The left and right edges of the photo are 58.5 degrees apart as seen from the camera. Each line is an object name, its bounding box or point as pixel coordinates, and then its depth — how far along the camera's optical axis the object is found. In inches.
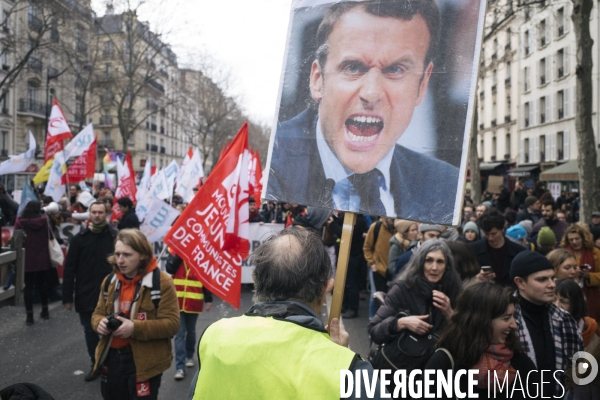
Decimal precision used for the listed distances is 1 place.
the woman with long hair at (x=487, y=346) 101.9
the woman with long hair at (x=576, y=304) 140.1
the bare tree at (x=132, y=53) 1054.3
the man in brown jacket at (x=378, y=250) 284.8
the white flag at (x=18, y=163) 456.1
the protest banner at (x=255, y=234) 386.6
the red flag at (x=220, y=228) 173.5
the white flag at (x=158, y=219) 306.3
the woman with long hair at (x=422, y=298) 127.6
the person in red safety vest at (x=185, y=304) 211.0
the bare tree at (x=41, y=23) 667.4
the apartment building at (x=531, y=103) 1332.4
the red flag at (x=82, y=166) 502.9
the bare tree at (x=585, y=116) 423.7
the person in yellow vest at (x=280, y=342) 57.4
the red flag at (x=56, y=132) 479.2
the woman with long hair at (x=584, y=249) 207.6
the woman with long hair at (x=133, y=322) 137.9
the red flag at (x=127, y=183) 522.6
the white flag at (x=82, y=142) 503.5
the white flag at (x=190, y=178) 530.3
